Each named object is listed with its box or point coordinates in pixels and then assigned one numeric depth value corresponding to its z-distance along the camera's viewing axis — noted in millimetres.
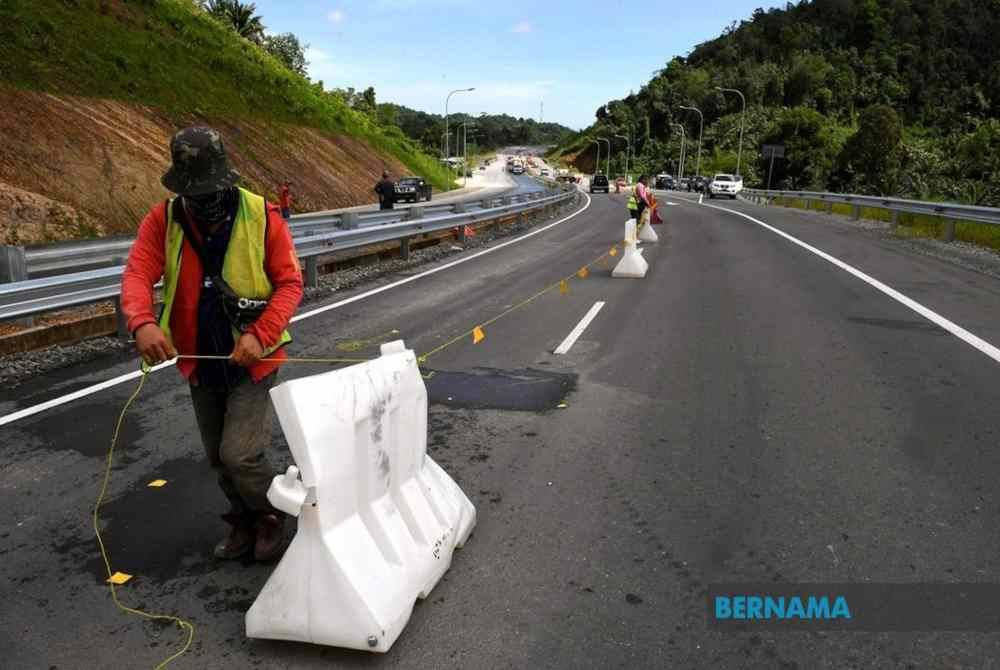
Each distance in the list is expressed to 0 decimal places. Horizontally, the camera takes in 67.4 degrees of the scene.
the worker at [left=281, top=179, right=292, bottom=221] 21352
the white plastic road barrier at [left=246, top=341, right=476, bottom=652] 2738
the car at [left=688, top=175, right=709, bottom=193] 59231
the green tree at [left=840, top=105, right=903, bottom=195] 61188
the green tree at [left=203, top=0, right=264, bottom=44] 64938
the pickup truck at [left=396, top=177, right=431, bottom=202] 43062
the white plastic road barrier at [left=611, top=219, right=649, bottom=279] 12320
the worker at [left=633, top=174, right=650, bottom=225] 16281
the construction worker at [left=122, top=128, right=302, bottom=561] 3123
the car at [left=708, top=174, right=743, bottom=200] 48906
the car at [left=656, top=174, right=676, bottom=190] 74625
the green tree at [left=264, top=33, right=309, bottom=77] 73312
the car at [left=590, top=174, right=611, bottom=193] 66312
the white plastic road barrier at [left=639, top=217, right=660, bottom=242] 18219
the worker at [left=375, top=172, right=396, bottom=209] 23469
